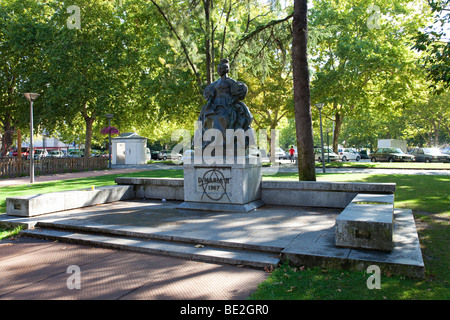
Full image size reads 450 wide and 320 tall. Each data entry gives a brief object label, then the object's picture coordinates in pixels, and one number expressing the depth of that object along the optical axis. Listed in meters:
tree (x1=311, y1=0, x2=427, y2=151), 24.31
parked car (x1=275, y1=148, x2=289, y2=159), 51.00
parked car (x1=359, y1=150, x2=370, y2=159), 47.93
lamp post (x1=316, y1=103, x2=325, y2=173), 22.31
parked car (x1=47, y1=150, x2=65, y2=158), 50.57
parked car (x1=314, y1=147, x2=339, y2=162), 37.16
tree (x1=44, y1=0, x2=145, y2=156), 26.06
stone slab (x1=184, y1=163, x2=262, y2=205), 7.83
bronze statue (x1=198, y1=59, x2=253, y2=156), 8.30
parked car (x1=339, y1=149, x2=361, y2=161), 43.59
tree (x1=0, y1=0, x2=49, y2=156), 26.08
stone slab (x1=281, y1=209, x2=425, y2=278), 3.96
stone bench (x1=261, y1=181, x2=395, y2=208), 7.65
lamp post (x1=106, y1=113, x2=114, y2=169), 25.79
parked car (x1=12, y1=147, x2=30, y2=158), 45.62
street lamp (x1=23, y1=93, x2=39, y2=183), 16.79
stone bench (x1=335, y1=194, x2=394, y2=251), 4.36
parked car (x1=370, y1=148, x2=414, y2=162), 35.50
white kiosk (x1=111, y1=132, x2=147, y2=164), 35.47
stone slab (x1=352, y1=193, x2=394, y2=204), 6.12
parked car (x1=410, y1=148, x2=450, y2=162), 33.65
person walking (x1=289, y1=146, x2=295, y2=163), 37.25
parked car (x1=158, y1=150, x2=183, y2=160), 54.85
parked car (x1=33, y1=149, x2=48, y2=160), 50.78
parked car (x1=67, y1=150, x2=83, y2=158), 51.38
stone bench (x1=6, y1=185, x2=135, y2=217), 7.30
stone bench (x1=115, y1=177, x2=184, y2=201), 9.69
